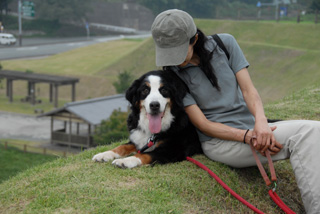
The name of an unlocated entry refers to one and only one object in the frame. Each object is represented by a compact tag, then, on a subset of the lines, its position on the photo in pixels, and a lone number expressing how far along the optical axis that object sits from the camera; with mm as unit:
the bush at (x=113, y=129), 14969
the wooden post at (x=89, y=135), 16645
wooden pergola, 24484
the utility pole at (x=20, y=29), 43525
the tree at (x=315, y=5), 39219
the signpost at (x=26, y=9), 43500
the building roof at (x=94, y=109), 16703
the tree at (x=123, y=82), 25406
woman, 3035
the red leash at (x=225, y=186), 3095
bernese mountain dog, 3379
